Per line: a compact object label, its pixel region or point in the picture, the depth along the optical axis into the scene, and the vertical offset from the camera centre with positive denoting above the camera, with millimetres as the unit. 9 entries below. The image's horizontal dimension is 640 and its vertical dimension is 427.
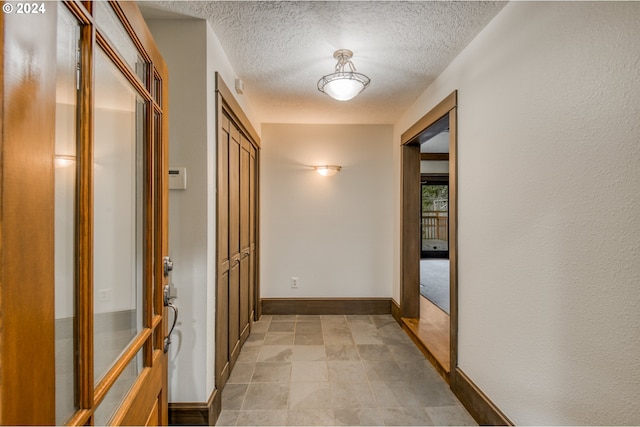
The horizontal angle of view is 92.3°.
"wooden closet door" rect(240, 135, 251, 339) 3082 -263
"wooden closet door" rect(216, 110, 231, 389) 2156 -365
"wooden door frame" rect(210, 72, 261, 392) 2119 +710
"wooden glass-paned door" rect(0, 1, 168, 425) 495 -13
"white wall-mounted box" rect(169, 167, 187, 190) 1889 +209
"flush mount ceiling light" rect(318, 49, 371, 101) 2285 +990
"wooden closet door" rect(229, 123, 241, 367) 2604 -273
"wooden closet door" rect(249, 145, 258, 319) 3562 -152
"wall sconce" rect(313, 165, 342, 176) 4013 +568
